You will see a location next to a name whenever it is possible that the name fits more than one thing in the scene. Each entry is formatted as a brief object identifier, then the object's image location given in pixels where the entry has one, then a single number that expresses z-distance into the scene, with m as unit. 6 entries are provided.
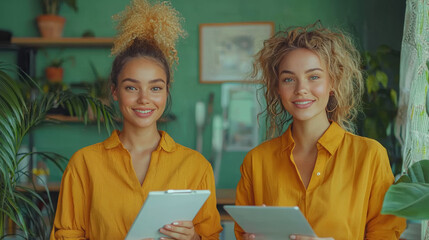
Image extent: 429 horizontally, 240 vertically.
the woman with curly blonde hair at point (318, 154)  1.56
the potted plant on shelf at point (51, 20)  4.12
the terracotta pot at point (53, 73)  4.21
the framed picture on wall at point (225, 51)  4.25
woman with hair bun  1.69
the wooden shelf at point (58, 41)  4.09
